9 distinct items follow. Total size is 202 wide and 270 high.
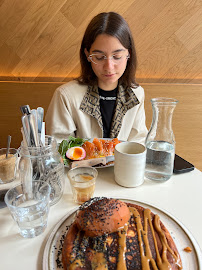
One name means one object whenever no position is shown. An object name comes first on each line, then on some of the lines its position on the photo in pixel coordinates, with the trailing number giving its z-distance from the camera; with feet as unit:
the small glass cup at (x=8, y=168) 3.24
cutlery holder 2.67
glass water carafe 3.22
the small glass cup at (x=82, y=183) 2.82
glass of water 2.32
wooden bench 7.23
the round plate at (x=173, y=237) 2.00
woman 4.73
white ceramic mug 2.99
